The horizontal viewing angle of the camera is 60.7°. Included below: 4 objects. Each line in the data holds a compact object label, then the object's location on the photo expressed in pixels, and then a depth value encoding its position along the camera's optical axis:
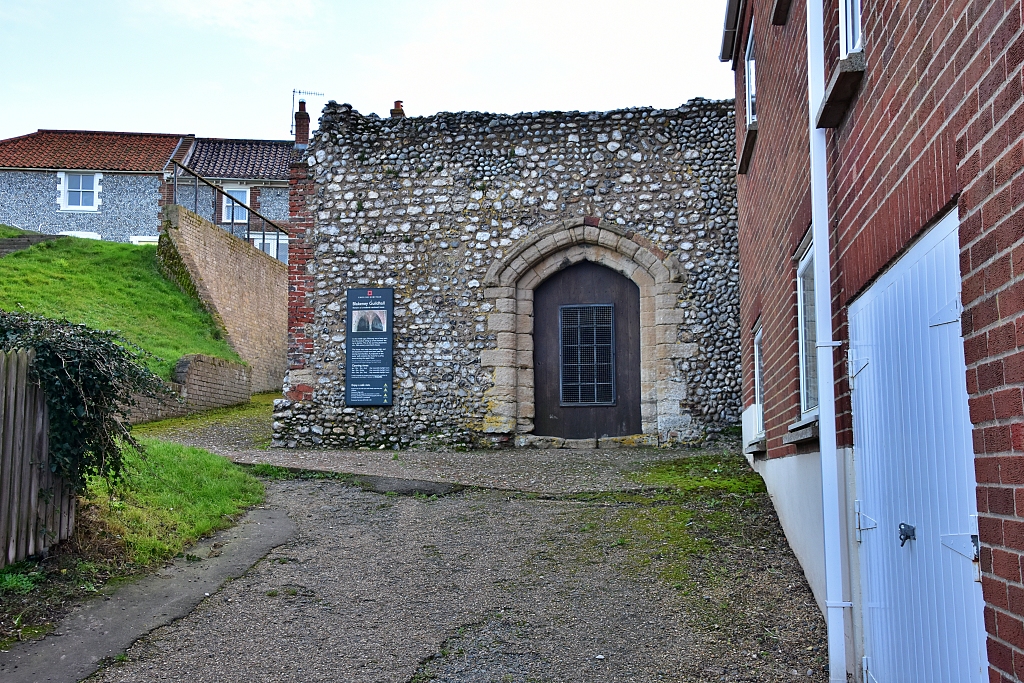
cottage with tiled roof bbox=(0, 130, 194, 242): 33.69
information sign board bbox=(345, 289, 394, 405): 13.48
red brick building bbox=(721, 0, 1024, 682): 2.48
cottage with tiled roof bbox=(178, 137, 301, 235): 36.38
